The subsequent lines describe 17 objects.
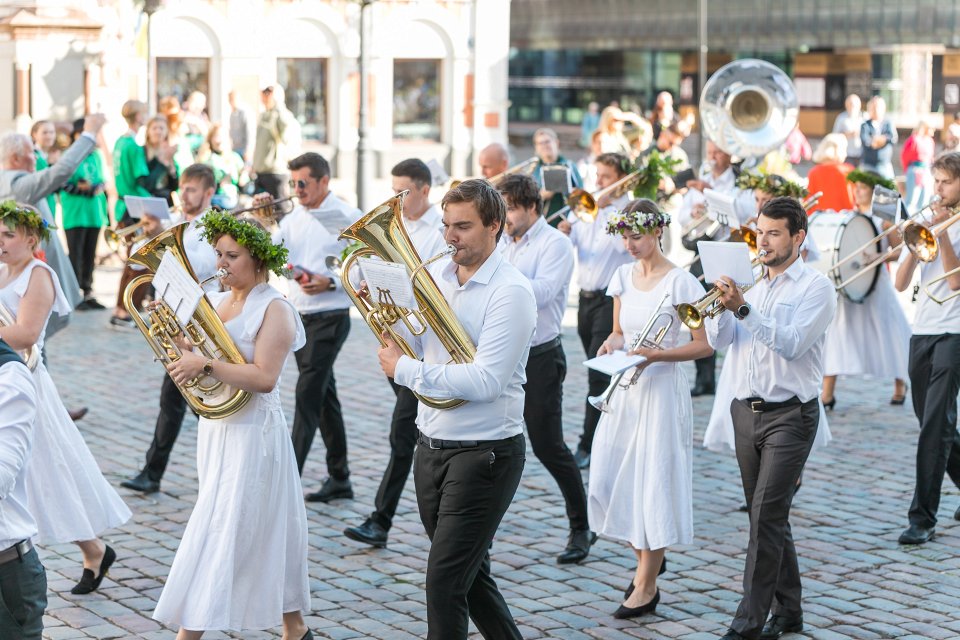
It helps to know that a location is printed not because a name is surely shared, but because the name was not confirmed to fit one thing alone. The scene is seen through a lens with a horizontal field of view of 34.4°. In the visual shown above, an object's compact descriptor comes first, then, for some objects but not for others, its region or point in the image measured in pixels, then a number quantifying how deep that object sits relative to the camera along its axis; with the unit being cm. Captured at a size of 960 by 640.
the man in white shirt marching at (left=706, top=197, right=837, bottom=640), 639
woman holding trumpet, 695
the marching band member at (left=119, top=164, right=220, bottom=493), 864
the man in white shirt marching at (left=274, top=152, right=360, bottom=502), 868
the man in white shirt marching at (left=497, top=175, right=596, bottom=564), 786
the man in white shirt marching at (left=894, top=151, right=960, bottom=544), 809
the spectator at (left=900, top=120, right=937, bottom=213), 1958
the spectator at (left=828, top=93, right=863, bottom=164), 2359
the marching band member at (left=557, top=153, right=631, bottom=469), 970
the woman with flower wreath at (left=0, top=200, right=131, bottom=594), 681
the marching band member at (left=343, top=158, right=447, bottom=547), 797
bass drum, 1090
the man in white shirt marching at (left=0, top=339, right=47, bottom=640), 432
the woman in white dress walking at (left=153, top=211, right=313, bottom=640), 594
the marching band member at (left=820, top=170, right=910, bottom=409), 1134
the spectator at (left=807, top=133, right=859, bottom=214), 1370
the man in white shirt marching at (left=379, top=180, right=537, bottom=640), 534
